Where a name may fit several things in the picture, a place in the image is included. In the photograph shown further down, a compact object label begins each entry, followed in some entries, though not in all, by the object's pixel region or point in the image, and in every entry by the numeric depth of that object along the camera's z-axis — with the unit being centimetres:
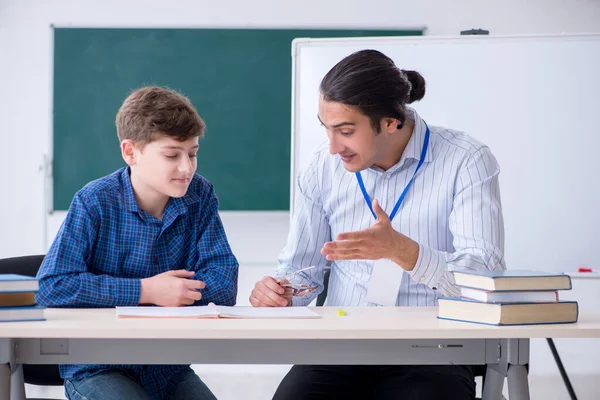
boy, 289
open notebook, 271
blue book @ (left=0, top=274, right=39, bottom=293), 264
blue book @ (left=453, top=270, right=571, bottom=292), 267
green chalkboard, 541
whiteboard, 461
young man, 293
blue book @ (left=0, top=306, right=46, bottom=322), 264
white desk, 256
